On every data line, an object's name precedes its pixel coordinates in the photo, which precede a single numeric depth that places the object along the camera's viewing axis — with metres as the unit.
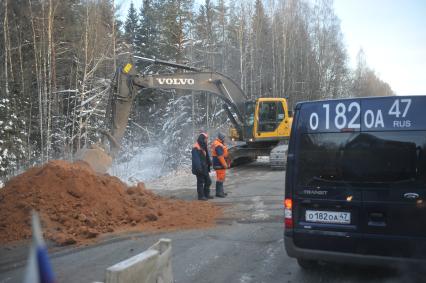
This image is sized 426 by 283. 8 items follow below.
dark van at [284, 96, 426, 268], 4.94
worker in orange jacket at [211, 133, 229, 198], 12.40
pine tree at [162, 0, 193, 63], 37.06
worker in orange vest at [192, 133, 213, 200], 12.03
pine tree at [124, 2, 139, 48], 44.31
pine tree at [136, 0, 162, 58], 41.59
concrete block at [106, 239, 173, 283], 3.71
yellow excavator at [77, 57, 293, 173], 15.60
